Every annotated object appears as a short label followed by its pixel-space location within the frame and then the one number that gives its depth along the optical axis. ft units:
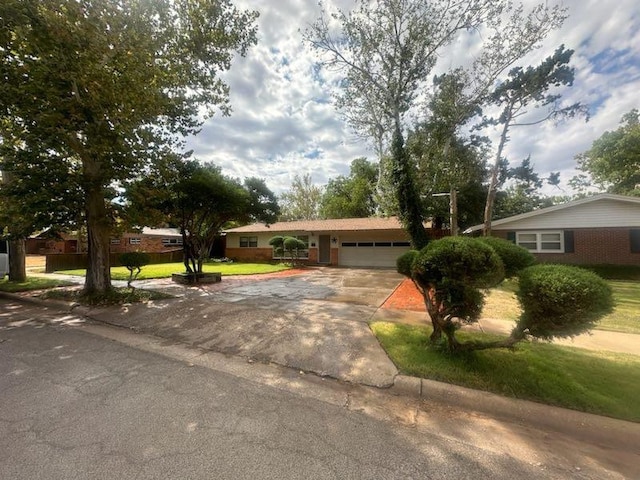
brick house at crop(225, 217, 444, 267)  62.80
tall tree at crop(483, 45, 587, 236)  43.62
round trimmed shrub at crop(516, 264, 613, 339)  9.25
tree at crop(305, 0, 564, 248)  41.93
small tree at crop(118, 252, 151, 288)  29.01
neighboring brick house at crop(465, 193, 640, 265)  42.70
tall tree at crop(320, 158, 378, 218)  105.19
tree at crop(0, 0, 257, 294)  19.60
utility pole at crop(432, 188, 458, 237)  52.15
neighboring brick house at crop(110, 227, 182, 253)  81.72
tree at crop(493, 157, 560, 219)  72.64
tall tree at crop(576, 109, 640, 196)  72.23
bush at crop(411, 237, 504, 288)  11.04
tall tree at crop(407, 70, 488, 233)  49.90
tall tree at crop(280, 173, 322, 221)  135.74
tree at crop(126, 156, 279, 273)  28.96
